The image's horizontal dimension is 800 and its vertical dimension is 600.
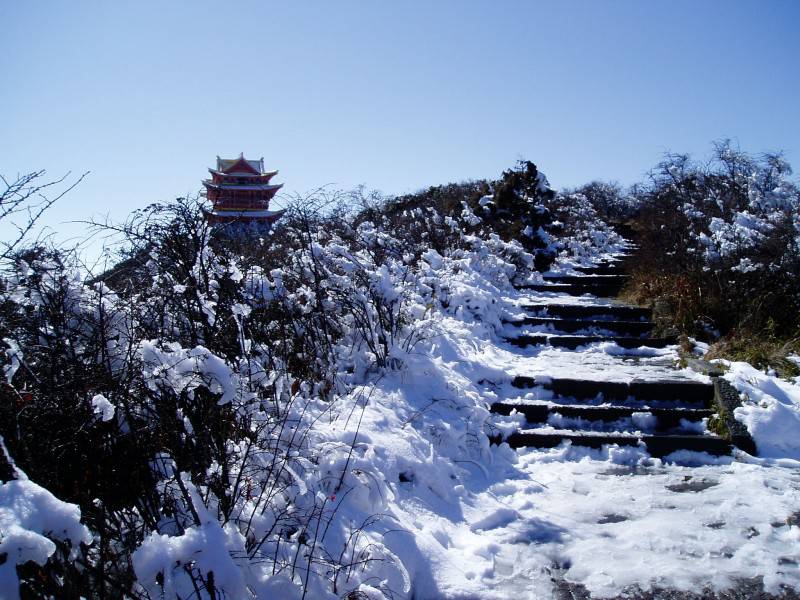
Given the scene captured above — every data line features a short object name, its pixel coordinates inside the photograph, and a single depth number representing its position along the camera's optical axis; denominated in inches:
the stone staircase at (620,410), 181.0
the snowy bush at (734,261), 237.3
